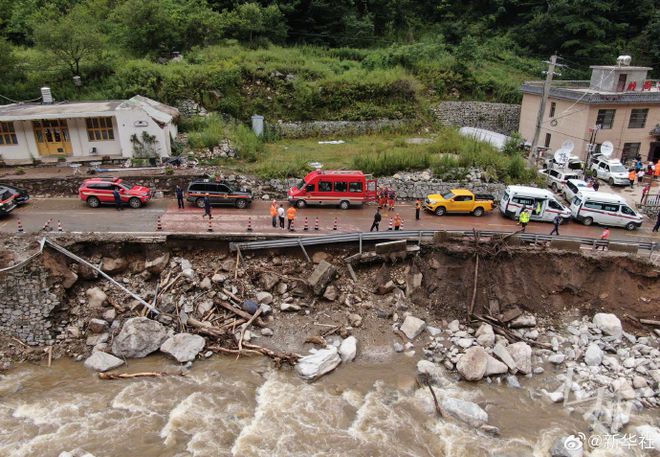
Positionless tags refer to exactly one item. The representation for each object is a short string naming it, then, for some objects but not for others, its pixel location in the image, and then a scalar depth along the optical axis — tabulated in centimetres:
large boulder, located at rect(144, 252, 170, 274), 2303
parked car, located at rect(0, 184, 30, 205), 2645
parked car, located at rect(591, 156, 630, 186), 3362
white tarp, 3600
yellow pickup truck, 2794
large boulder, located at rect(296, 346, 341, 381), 1883
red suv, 2688
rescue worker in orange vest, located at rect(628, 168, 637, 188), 3341
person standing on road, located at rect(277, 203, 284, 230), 2477
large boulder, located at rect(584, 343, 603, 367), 1994
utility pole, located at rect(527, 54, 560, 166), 3059
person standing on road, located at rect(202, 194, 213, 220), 2545
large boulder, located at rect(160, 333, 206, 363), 1959
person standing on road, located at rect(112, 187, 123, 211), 2670
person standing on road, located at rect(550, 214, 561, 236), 2545
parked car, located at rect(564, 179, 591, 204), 3003
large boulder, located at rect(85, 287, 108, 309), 2156
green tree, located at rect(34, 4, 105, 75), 3597
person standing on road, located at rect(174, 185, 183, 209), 2708
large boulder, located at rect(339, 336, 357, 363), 1983
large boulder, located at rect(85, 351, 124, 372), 1903
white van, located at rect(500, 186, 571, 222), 2741
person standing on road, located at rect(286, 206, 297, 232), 2452
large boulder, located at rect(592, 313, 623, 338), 2144
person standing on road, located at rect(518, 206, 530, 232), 2568
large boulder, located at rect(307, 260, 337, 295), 2230
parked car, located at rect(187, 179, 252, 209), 2759
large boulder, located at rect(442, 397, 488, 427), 1700
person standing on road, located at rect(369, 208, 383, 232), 2455
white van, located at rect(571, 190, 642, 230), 2734
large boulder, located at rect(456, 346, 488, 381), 1905
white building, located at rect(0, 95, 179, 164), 3081
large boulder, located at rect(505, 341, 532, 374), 1956
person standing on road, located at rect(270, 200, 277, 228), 2491
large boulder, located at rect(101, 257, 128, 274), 2269
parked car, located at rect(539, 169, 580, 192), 3231
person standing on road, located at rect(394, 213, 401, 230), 2488
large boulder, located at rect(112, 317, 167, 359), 1973
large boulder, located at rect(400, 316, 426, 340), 2109
